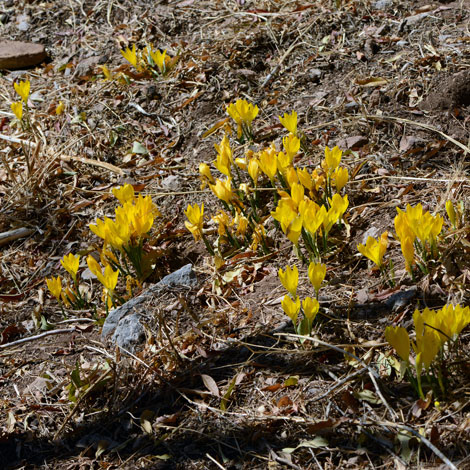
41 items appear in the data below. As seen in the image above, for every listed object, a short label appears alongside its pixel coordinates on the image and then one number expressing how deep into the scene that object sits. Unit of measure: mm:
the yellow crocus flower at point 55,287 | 5691
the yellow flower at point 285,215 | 5160
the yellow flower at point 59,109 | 8930
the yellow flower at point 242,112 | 6828
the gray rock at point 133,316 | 5250
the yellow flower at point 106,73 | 9141
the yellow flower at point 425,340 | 3799
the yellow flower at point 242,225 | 5961
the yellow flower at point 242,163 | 6601
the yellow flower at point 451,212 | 5020
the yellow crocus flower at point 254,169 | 6140
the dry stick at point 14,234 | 7141
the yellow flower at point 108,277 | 5461
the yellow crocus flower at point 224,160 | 6262
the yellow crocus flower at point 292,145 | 6012
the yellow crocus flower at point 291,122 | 6430
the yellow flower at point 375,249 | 4871
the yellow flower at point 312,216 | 5039
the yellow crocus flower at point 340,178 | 5750
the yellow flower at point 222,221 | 6012
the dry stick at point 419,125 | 6306
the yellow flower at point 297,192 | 5367
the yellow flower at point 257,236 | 5848
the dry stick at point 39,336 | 5719
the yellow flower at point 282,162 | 5965
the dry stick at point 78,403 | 4770
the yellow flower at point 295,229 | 5094
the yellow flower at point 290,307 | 4508
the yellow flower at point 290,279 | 4676
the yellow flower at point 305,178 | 5785
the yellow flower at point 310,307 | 4488
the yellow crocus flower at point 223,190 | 6055
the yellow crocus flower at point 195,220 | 5867
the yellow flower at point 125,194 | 6129
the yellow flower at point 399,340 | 3900
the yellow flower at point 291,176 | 5883
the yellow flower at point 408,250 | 4648
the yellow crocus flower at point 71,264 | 5781
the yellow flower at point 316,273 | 4707
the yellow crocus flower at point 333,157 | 5777
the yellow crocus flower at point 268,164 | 5949
